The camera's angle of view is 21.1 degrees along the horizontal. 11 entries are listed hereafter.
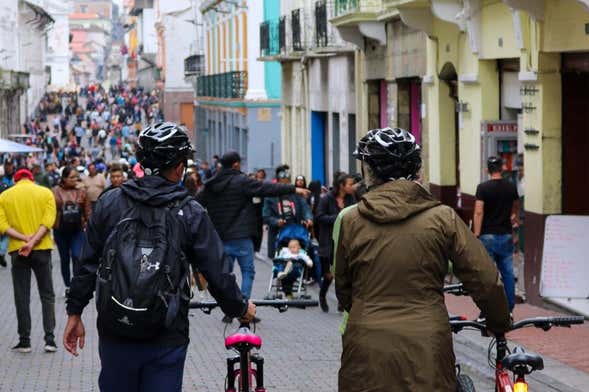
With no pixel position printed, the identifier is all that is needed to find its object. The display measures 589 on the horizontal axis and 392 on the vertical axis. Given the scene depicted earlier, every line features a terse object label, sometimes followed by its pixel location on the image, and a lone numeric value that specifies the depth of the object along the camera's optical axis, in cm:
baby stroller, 1867
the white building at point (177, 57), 7888
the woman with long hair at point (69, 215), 1847
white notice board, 1330
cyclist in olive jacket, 590
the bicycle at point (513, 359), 616
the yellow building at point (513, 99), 1706
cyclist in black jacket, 624
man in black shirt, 1542
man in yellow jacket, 1354
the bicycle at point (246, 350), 673
